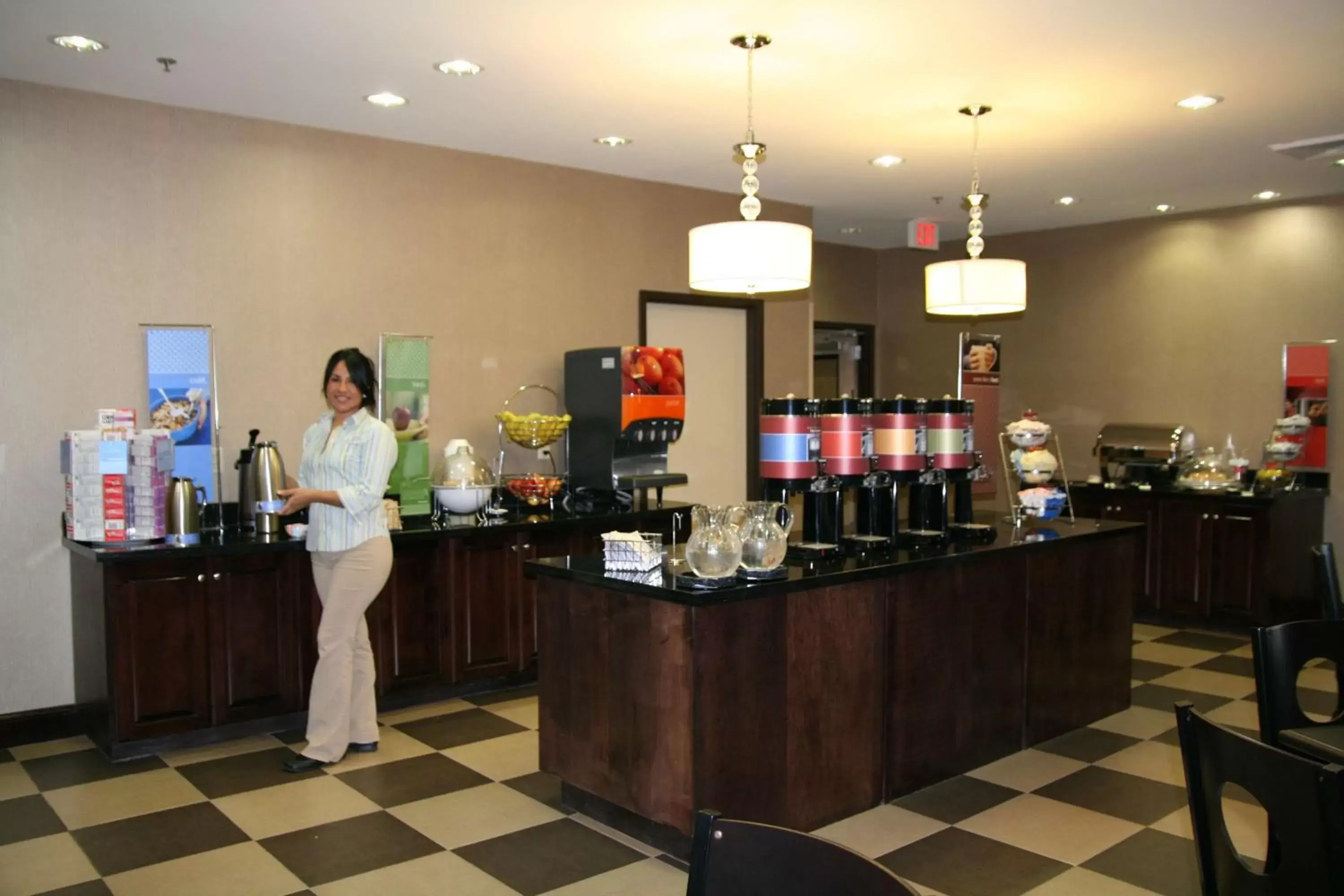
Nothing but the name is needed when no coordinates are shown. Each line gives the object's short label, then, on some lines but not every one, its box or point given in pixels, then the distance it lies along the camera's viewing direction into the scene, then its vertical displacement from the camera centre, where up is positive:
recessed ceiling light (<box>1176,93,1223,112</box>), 4.74 +1.35
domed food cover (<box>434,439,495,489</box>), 5.38 -0.34
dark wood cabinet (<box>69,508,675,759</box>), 4.25 -0.99
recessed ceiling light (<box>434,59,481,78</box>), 4.26 +1.36
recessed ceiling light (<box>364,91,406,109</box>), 4.70 +1.36
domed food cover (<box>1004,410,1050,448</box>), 4.95 -0.14
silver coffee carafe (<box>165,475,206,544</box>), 4.45 -0.46
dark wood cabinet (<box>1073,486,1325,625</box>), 6.63 -0.99
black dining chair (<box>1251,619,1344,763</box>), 2.58 -0.68
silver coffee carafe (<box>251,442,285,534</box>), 4.70 -0.36
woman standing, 4.12 -0.50
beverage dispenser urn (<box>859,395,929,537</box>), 4.22 -0.16
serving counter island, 3.25 -0.95
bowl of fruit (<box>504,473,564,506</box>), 5.62 -0.45
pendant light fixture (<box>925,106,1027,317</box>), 4.55 +0.50
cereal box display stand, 4.34 -0.33
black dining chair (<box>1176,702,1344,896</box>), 1.52 -0.62
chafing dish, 7.39 -0.36
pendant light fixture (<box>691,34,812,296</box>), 3.52 +0.50
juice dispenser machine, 5.65 -0.08
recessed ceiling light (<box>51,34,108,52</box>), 3.94 +1.36
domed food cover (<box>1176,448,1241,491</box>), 7.13 -0.50
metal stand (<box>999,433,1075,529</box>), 5.00 -0.51
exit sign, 7.12 +1.14
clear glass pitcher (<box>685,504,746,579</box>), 3.29 -0.45
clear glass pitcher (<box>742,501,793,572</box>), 3.42 -0.45
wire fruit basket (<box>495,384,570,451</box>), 5.64 -0.13
